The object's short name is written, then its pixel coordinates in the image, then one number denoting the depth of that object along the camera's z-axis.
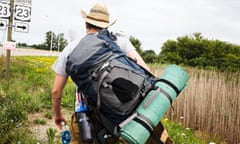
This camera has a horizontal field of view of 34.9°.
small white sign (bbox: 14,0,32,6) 12.56
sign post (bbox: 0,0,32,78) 12.43
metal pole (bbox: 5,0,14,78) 12.55
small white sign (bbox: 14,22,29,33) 12.17
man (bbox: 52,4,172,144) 2.87
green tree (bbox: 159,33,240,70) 23.20
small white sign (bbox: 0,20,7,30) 12.66
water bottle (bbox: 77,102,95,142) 2.94
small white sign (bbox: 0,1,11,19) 12.72
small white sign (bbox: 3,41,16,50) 12.00
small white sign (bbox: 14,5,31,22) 12.34
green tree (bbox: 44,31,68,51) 54.93
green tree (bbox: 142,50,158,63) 27.80
